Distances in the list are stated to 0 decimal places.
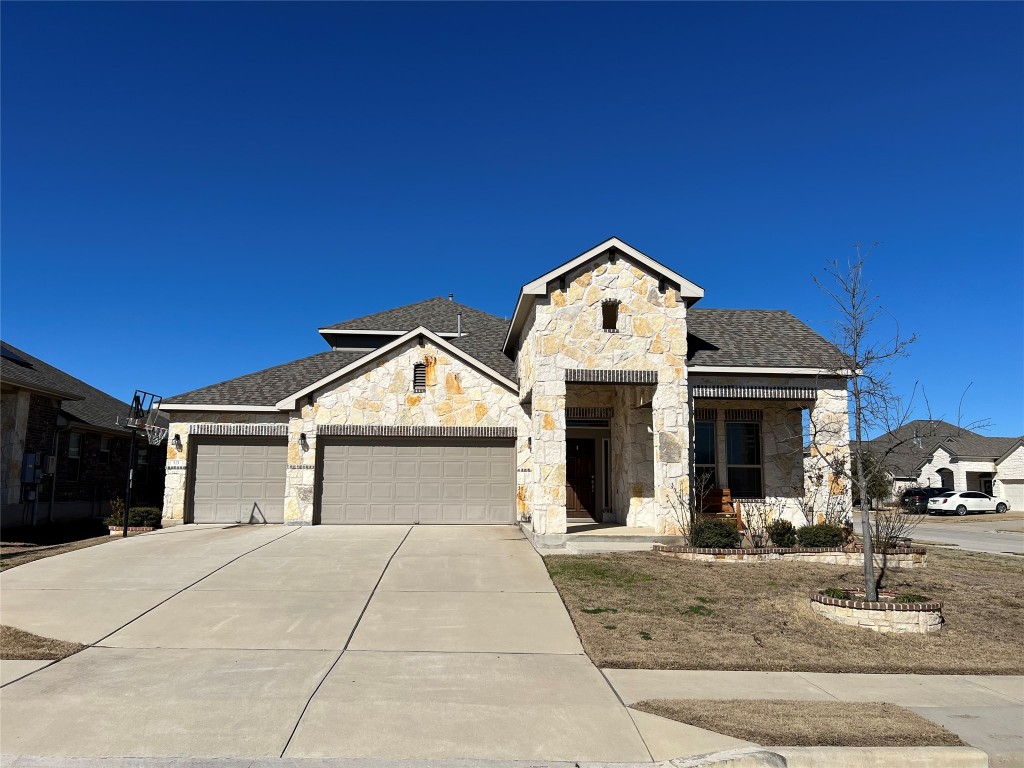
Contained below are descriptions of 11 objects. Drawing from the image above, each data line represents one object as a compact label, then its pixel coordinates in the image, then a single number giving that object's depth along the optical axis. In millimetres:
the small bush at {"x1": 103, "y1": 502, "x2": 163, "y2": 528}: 16703
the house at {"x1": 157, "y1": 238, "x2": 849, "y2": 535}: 14539
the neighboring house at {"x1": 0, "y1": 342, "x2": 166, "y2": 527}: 17969
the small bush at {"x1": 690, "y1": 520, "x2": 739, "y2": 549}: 13148
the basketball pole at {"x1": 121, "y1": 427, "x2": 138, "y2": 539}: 15102
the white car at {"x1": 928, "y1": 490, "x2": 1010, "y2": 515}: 36719
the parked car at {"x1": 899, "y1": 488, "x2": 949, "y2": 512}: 36250
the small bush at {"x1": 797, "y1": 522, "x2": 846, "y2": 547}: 13469
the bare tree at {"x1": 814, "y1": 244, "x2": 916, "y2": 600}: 9055
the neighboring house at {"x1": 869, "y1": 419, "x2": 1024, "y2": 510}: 41500
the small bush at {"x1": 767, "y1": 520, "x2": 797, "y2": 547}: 13820
